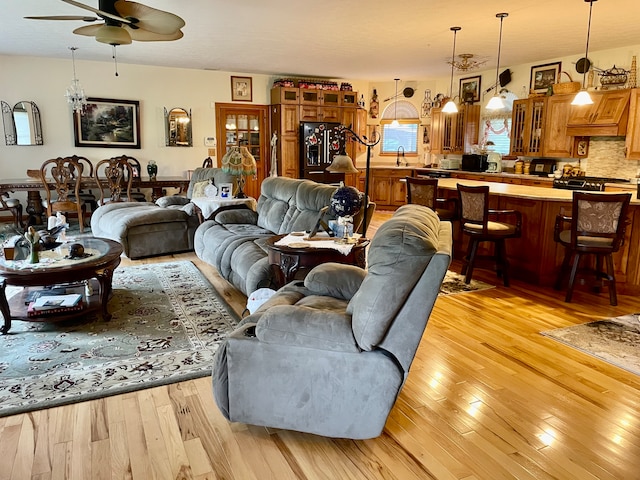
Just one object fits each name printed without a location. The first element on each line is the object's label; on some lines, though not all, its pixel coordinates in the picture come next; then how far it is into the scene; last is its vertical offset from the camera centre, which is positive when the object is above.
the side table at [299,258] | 3.14 -0.64
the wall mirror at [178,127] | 8.46 +0.57
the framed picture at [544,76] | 7.29 +1.30
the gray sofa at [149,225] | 5.37 -0.75
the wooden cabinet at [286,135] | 8.86 +0.46
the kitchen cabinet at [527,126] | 7.28 +0.55
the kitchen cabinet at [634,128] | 6.06 +0.43
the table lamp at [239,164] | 5.64 -0.04
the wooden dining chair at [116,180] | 6.88 -0.29
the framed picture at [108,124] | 7.84 +0.57
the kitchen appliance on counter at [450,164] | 8.80 -0.04
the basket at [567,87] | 6.83 +1.05
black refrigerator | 9.00 +0.24
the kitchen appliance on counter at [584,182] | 5.91 -0.25
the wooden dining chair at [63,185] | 6.55 -0.36
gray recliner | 1.94 -0.81
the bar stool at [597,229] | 3.85 -0.53
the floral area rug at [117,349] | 2.60 -1.18
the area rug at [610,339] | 3.05 -1.19
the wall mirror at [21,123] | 7.43 +0.54
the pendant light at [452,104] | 5.33 +0.71
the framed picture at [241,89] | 8.88 +1.29
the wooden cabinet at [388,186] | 9.32 -0.48
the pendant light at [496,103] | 5.61 +0.67
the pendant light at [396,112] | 9.58 +0.99
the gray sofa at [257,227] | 3.78 -0.68
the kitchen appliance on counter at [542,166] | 7.33 -0.06
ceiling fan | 3.37 +0.98
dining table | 6.72 -0.38
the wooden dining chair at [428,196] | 5.11 -0.37
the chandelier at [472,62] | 6.91 +1.50
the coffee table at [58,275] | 3.21 -0.78
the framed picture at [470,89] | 8.63 +1.29
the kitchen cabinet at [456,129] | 8.68 +0.58
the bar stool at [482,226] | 4.46 -0.60
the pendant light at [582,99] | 5.02 +0.65
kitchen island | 4.30 -0.72
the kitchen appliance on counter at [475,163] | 8.22 -0.02
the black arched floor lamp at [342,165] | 4.31 -0.04
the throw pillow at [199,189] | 6.08 -0.36
